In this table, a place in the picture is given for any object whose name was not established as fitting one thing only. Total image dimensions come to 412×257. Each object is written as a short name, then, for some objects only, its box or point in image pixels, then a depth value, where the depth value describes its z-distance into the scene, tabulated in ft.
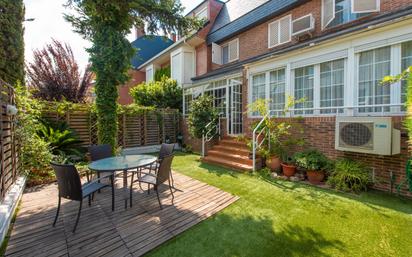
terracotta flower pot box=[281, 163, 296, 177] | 19.21
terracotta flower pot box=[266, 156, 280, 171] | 20.80
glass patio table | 12.48
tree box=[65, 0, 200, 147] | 19.48
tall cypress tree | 17.87
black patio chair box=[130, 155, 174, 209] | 12.22
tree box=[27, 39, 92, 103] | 36.68
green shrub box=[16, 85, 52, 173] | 17.08
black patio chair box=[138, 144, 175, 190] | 17.65
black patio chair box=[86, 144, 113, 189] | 16.34
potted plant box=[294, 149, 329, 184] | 17.43
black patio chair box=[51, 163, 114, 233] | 9.82
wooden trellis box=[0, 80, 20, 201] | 11.76
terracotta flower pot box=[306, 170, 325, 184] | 17.47
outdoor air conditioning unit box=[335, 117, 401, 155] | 13.89
